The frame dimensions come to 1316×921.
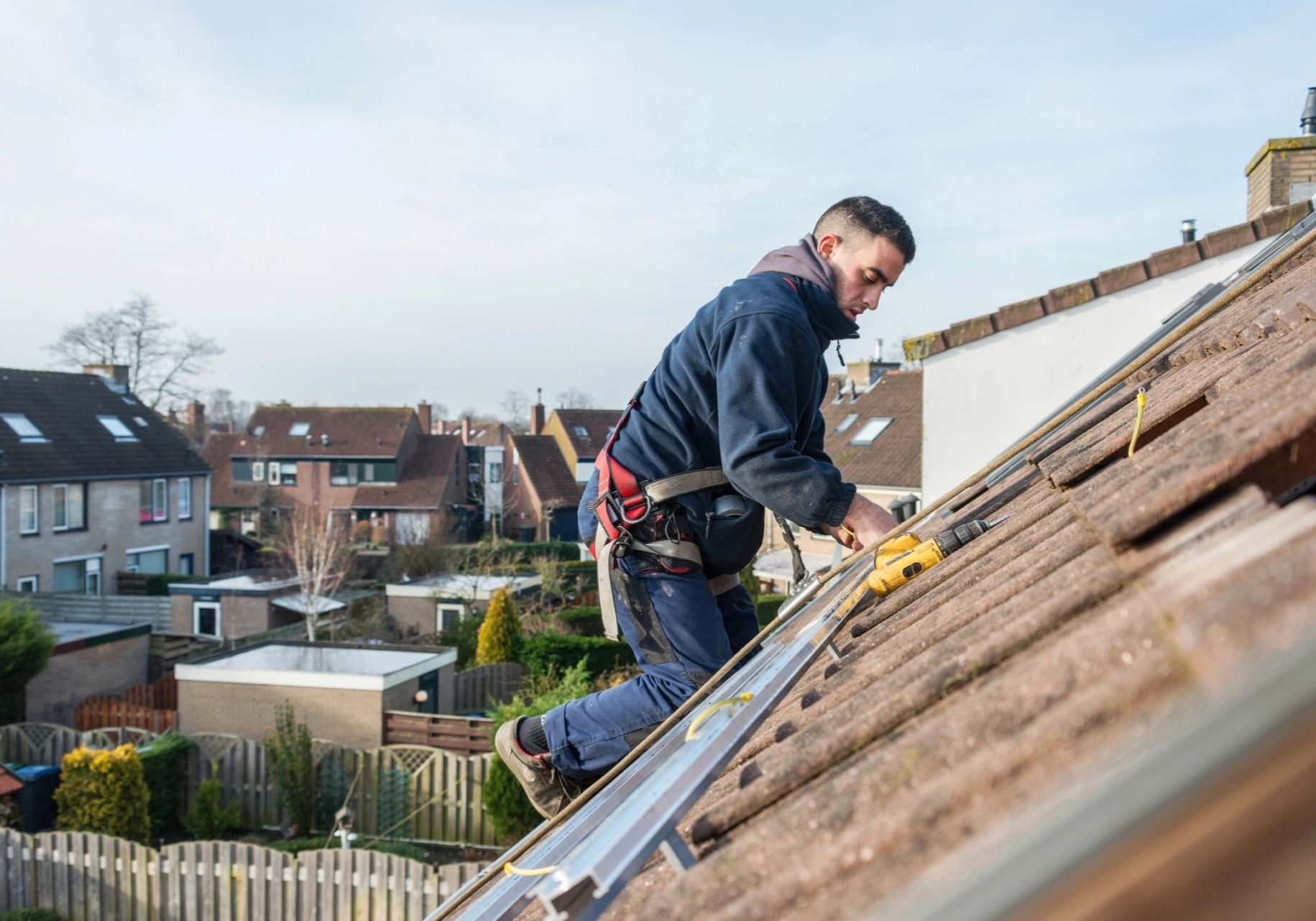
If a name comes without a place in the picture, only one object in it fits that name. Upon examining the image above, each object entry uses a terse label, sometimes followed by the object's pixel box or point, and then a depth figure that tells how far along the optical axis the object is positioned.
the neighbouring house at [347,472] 43.22
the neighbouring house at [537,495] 45.97
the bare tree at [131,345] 49.06
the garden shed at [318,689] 16.64
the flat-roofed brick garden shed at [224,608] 26.12
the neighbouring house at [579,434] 49.25
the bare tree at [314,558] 25.28
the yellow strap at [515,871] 2.00
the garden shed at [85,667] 20.36
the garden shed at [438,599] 27.86
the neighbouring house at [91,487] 28.50
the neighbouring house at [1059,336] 10.04
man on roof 3.03
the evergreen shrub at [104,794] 13.48
